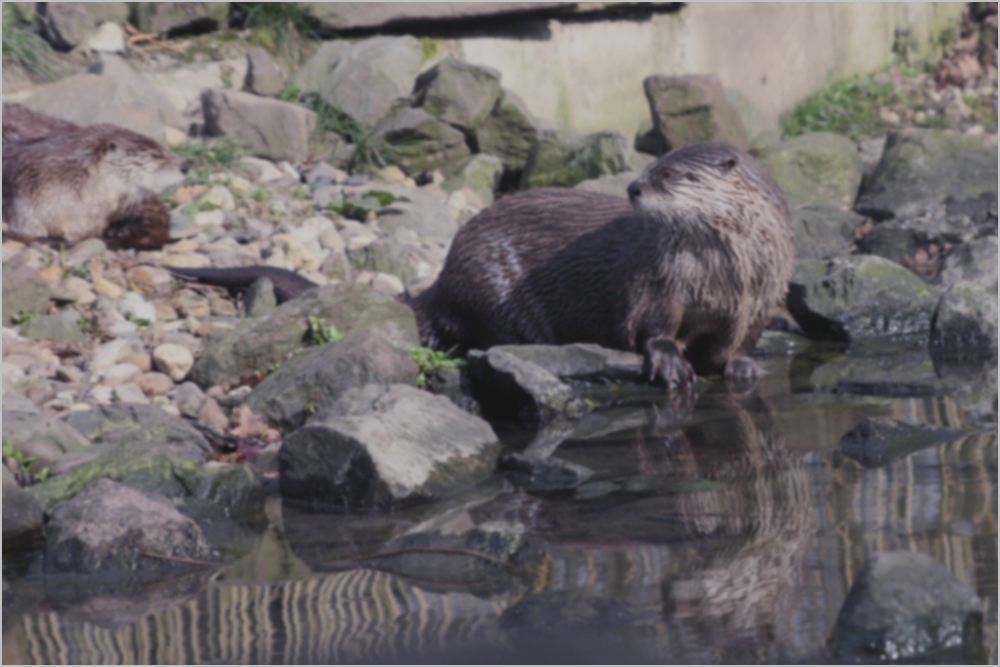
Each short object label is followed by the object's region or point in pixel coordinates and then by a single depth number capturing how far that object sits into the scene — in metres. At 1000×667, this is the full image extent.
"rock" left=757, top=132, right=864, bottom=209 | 15.62
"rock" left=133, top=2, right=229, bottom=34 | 14.63
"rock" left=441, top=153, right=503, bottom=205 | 14.33
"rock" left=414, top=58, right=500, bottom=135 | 14.52
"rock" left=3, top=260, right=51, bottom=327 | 8.74
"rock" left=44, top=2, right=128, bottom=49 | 13.77
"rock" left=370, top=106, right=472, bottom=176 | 14.26
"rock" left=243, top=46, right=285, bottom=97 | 14.32
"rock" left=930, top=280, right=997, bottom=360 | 9.27
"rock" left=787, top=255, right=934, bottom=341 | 10.35
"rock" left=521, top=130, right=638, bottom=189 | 14.31
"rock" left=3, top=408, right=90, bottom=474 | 6.29
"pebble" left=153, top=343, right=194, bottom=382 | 8.41
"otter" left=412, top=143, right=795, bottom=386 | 8.66
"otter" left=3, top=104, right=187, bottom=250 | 10.41
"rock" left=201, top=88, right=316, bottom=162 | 13.27
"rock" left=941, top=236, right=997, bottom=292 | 10.81
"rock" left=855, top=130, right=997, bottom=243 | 14.36
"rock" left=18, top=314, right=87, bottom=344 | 8.57
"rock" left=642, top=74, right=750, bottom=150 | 15.56
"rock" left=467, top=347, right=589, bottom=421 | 8.13
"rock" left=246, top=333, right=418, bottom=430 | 7.75
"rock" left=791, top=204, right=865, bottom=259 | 13.32
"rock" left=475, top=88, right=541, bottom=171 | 15.12
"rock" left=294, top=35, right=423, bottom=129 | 14.36
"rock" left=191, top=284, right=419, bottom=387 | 8.47
